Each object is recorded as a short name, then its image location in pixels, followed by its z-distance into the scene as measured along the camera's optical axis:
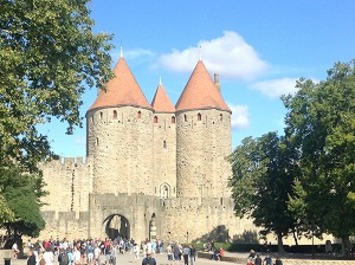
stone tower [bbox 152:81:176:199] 63.91
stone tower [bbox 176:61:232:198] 61.31
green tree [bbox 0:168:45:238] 36.97
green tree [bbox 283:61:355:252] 34.91
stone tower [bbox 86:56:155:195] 59.53
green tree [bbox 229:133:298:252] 45.41
